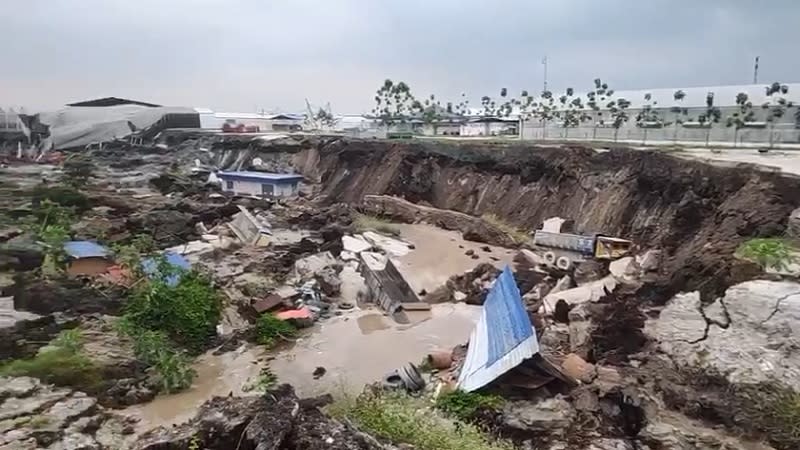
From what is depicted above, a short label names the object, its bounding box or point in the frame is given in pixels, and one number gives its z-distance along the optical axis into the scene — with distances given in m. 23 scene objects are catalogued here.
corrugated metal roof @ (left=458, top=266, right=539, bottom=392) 10.77
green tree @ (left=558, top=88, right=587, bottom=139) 46.26
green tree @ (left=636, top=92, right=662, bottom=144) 41.44
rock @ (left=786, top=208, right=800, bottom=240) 13.26
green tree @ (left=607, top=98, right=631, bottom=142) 43.18
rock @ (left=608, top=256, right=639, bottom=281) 17.70
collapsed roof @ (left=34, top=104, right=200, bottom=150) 61.38
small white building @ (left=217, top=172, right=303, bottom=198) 40.66
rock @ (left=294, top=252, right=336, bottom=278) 21.30
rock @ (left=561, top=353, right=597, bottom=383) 11.35
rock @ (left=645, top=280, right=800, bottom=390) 9.89
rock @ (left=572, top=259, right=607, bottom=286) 18.75
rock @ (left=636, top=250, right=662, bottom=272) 17.77
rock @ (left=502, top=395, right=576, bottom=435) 9.96
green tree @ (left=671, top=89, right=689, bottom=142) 47.53
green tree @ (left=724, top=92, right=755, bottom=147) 32.15
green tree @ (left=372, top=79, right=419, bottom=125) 70.69
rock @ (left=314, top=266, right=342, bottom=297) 19.69
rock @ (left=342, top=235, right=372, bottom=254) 24.81
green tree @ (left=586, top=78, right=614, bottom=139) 56.05
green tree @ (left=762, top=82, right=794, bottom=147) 38.31
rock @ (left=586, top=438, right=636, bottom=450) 9.39
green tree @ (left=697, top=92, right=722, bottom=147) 39.60
